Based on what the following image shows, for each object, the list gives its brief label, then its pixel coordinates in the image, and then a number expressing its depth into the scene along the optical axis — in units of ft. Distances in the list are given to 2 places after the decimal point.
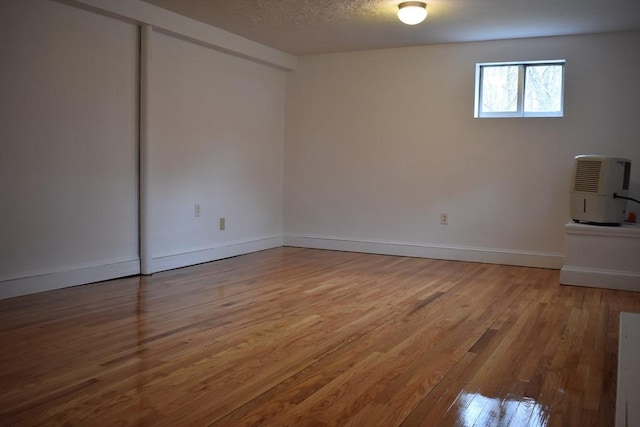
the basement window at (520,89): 17.62
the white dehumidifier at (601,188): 14.89
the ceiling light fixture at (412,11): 13.82
